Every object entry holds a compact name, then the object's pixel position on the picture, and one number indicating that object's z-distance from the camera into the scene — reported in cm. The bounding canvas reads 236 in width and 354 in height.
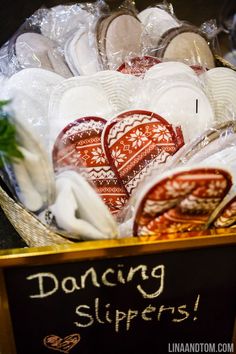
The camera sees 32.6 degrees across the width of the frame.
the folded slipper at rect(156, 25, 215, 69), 121
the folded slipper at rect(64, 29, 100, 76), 116
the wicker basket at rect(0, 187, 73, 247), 72
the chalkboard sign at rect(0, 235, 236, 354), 66
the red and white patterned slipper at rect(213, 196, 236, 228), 69
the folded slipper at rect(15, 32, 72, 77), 117
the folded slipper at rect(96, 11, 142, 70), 119
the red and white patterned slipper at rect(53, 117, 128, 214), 86
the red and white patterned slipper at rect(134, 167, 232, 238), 62
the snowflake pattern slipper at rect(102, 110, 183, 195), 87
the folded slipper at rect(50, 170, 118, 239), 66
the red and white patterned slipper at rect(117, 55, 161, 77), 115
